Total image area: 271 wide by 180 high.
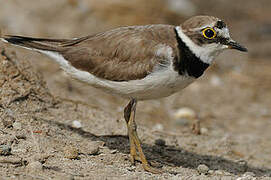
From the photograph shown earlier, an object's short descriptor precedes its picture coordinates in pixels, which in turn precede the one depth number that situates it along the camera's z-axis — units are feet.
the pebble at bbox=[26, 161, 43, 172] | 22.75
